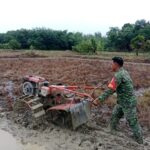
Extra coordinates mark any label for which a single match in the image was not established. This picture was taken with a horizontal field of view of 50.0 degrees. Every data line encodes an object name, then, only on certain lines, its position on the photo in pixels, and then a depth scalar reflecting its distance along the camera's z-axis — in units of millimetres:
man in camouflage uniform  2940
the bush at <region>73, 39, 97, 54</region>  17794
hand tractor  3213
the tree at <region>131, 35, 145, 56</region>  16281
